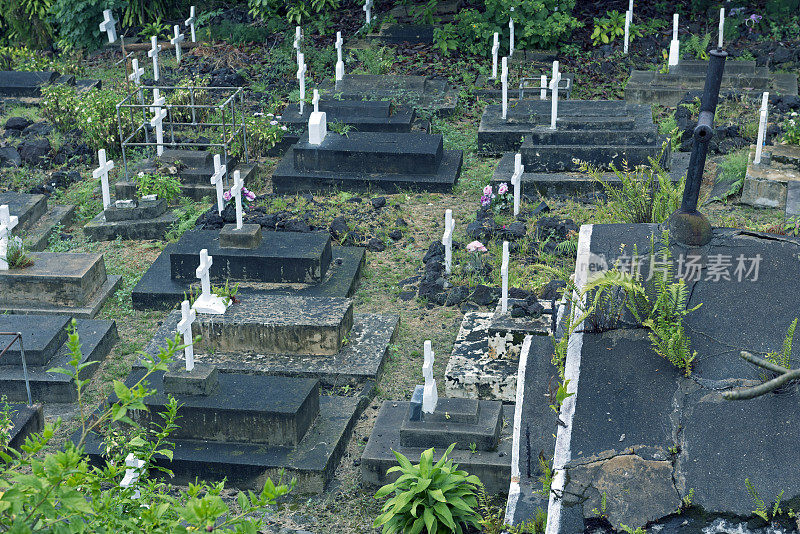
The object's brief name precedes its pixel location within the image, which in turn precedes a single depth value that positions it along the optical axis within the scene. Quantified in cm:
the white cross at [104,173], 1256
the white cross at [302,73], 1557
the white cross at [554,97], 1369
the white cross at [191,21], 1947
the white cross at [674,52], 1641
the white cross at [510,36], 1775
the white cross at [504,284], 927
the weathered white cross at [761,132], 1222
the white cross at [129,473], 655
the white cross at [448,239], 1087
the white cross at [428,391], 768
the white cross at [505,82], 1481
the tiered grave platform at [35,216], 1237
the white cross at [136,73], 1606
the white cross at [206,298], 947
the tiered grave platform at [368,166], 1343
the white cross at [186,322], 835
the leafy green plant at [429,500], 675
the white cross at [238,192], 1097
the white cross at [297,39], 1789
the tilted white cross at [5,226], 1066
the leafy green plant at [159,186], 1283
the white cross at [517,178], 1218
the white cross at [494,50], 1684
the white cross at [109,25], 1919
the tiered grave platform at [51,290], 1050
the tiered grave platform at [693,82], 1556
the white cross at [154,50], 1750
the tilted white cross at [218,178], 1215
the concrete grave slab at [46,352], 908
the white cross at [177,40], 1858
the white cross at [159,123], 1396
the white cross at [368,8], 1956
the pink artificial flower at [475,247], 1090
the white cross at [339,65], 1648
